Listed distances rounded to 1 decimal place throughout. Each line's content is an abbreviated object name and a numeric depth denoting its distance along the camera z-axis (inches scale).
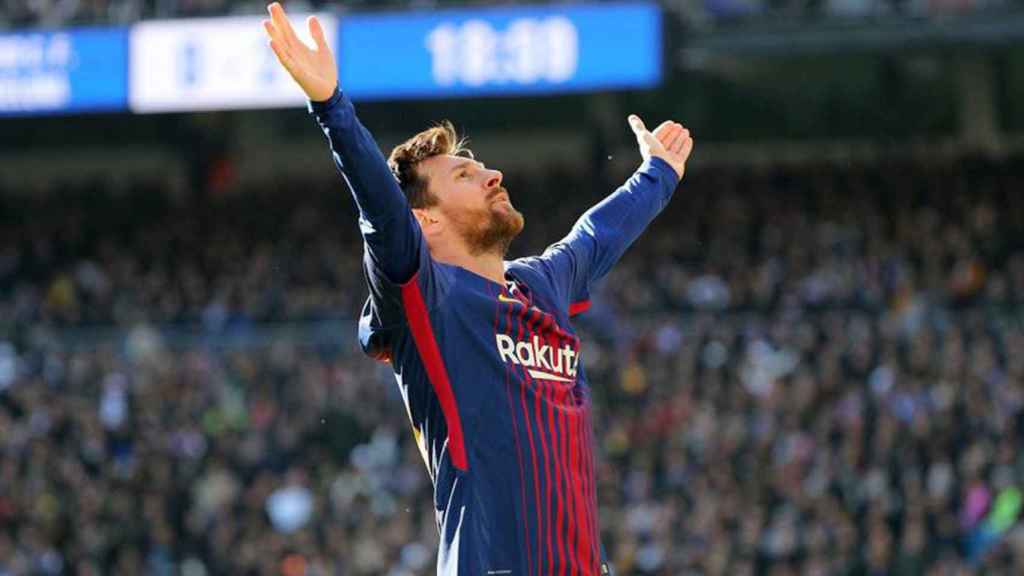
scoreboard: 1435.8
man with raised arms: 309.3
